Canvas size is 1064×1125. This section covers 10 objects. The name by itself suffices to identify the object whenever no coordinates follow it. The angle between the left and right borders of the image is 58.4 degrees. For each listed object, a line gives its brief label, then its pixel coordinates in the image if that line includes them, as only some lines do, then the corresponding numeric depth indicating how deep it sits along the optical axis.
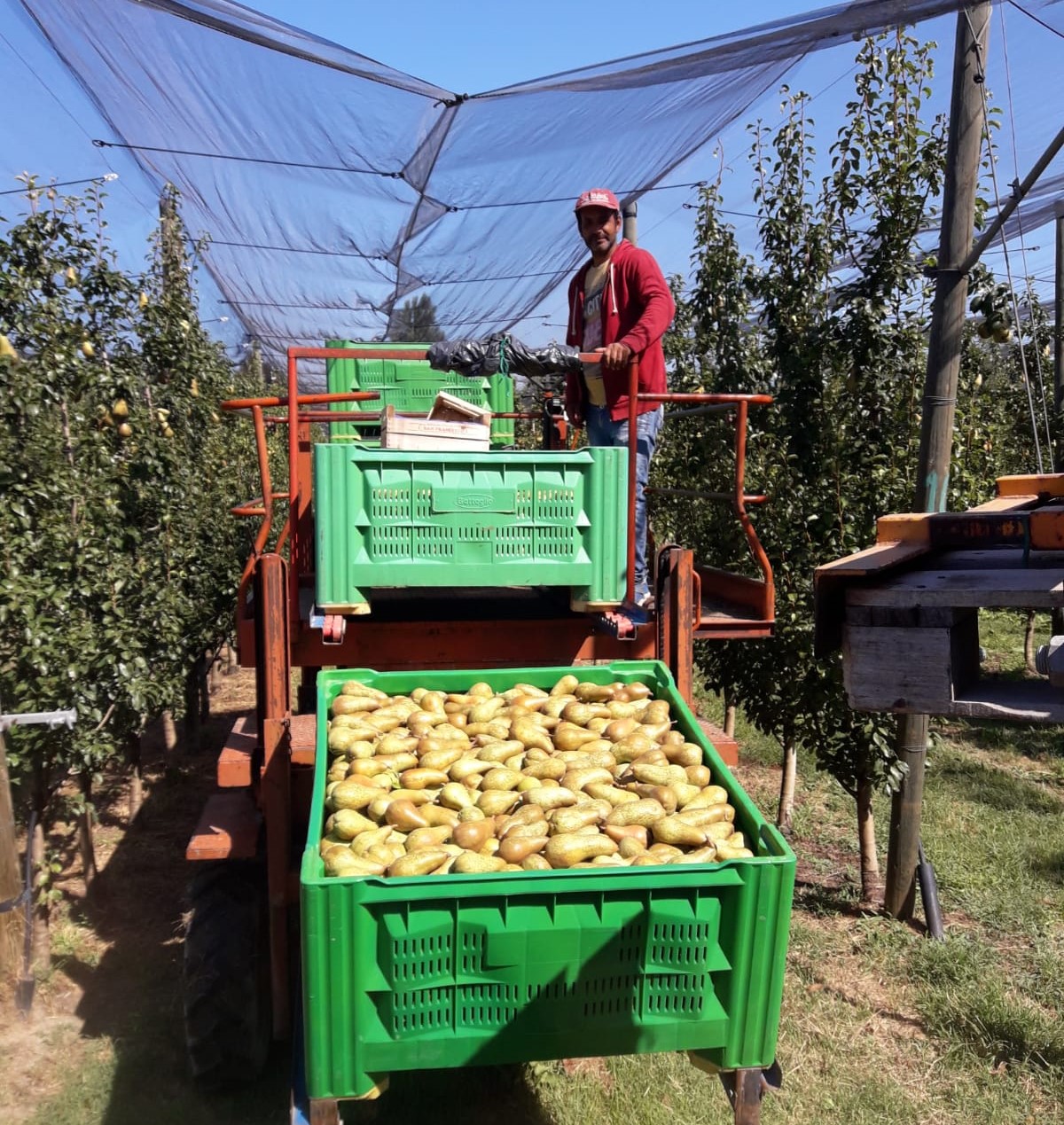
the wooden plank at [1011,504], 2.39
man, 4.49
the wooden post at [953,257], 4.43
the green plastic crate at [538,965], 2.12
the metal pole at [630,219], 8.83
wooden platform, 1.73
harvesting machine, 2.15
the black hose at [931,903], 5.04
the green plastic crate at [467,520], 3.47
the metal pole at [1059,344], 11.39
